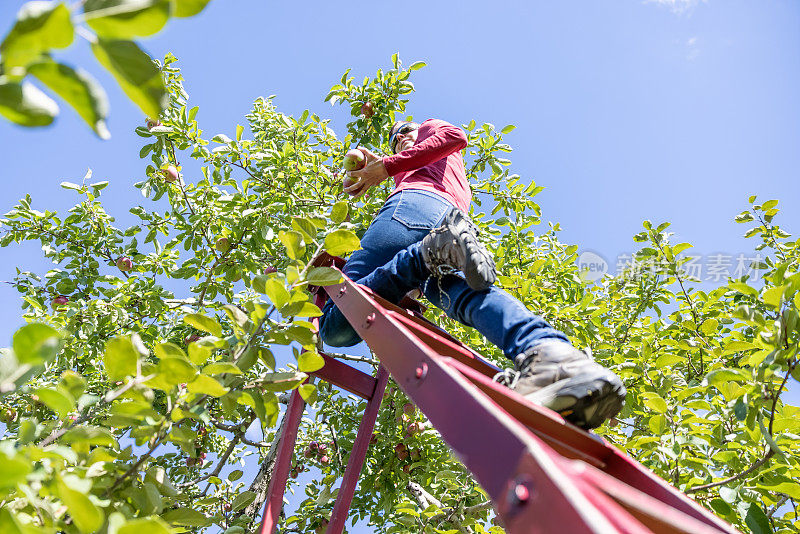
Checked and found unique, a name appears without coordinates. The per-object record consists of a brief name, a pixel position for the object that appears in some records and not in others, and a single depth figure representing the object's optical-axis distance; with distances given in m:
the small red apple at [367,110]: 4.61
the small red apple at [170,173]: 3.99
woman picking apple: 1.10
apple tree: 0.85
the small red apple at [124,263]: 4.30
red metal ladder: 0.54
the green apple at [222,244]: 4.02
